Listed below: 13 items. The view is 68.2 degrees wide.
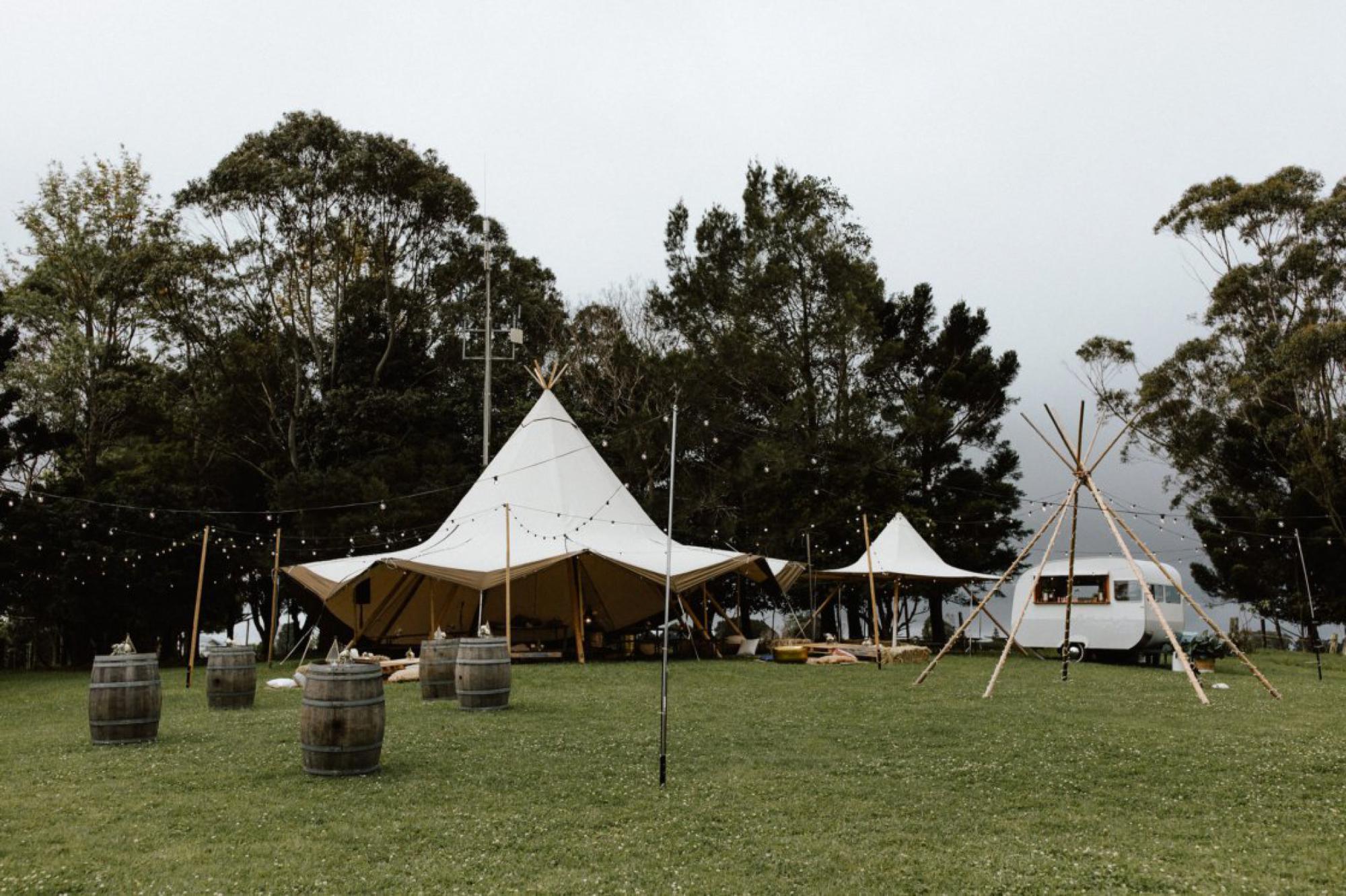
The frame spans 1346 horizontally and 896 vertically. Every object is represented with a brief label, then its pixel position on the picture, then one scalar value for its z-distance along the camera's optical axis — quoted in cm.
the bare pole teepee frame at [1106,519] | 1298
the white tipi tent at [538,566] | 1959
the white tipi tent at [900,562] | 2269
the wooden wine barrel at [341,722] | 738
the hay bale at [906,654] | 2025
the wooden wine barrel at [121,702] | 888
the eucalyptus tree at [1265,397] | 2673
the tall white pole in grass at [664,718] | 696
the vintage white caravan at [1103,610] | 2084
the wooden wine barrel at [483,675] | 1120
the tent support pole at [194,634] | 1424
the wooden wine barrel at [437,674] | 1263
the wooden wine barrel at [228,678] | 1188
